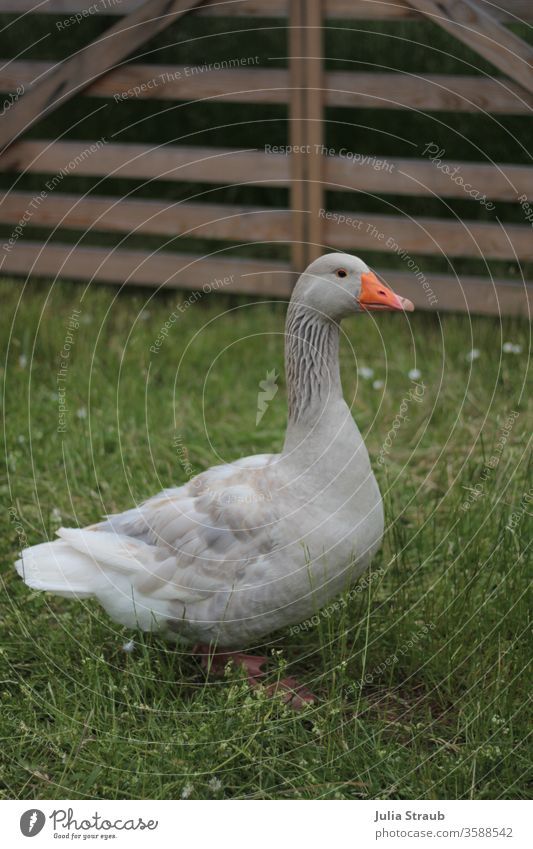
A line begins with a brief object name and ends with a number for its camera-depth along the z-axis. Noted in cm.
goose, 381
